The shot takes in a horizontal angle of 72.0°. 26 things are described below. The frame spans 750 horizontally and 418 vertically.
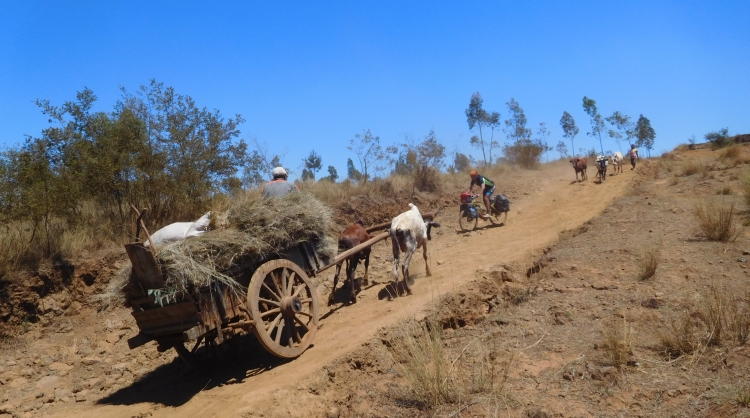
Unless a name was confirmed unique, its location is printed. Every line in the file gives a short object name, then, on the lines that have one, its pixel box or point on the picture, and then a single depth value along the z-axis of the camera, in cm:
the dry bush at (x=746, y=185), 1116
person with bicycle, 1547
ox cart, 571
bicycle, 1509
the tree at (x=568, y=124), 4466
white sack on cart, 607
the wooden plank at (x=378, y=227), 984
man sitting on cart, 755
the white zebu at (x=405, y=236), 916
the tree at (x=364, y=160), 1835
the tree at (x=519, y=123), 3675
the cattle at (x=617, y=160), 2650
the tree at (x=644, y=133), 4628
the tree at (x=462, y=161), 3443
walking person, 2719
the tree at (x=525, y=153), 3288
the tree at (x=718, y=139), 3005
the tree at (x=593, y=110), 4259
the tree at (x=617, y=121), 4266
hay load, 554
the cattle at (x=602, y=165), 2339
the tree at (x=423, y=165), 1966
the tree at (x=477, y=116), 3606
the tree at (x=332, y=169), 4130
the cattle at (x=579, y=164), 2416
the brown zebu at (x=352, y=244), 923
